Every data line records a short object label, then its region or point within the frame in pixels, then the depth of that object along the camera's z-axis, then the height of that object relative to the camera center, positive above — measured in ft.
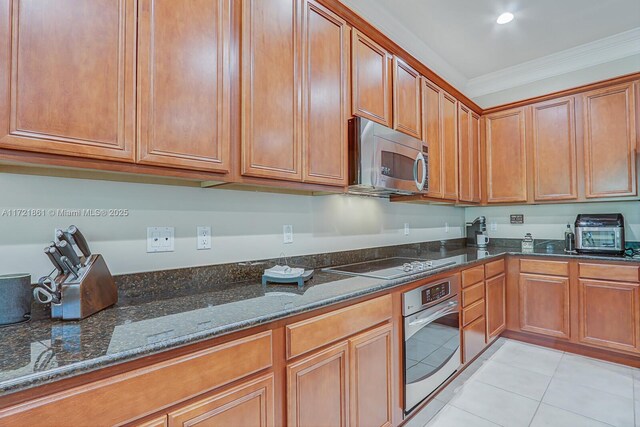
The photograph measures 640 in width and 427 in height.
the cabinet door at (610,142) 9.25 +2.22
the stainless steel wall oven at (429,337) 5.93 -2.39
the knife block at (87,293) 3.43 -0.78
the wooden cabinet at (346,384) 4.14 -2.35
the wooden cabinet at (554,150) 10.19 +2.18
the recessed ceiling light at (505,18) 8.67 +5.45
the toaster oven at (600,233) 9.31 -0.48
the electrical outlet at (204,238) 5.29 -0.27
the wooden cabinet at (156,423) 2.88 -1.81
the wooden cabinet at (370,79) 6.50 +2.98
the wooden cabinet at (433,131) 8.57 +2.40
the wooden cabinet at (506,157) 11.07 +2.13
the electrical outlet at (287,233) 6.49 -0.26
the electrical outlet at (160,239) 4.80 -0.26
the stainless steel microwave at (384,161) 6.28 +1.25
